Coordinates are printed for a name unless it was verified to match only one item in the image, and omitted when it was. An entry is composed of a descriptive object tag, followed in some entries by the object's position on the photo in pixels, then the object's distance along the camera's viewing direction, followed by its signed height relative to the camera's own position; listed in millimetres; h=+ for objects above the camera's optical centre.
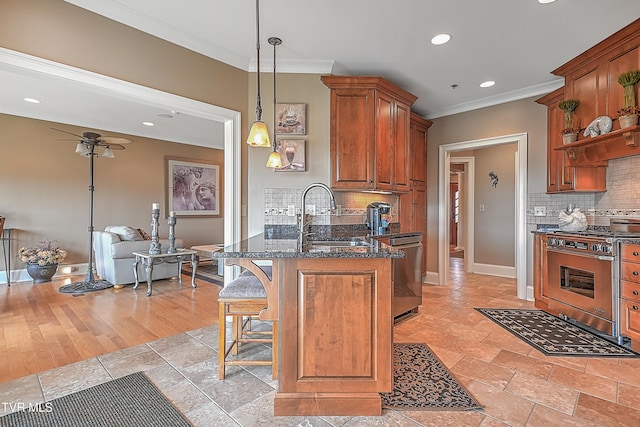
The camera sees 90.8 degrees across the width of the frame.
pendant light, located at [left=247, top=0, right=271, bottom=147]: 2193 +570
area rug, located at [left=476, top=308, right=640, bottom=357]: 2414 -1043
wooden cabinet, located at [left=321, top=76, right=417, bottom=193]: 3246 +875
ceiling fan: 4515 +1059
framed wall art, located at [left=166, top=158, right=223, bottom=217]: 6648 +601
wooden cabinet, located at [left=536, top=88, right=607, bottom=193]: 3285 +497
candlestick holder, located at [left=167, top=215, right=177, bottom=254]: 4539 -293
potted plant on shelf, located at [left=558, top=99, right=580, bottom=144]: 3141 +964
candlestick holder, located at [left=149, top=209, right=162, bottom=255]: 4258 -338
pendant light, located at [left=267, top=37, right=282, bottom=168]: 2756 +531
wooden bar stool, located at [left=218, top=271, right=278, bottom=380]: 1955 -570
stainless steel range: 2535 -569
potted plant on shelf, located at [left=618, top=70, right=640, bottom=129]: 2475 +918
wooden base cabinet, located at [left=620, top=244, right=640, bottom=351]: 2377 -604
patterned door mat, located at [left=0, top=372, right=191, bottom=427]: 1596 -1046
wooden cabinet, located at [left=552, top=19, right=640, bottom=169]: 2598 +1151
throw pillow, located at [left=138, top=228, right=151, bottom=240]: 4939 -336
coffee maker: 3410 -25
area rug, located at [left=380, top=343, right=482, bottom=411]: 1740 -1050
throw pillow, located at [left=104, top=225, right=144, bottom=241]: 4594 -268
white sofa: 4320 -575
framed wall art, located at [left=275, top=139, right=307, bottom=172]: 3234 +625
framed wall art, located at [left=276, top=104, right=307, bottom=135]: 3246 +996
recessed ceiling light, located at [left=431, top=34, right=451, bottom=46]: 2752 +1561
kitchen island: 1646 -630
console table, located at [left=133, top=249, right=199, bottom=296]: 4109 -624
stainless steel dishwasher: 3074 -613
